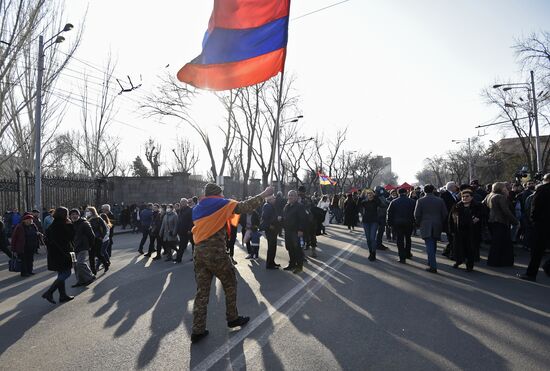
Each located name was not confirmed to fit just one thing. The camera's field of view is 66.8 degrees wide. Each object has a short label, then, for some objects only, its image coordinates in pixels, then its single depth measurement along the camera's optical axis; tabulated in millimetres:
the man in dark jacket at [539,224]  7473
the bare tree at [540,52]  23750
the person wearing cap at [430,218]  8883
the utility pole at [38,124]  17350
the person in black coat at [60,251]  7272
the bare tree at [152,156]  59903
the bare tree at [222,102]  29109
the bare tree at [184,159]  65312
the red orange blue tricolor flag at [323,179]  34469
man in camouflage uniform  5051
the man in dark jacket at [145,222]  13992
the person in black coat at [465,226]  8852
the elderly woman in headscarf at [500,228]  9078
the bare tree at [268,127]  33969
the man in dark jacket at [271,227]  9934
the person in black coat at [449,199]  10719
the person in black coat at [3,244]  11134
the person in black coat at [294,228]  9484
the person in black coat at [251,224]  11828
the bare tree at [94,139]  30750
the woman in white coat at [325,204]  19062
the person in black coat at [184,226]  11752
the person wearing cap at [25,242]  10172
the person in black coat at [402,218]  10039
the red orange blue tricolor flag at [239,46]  8297
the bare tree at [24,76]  18469
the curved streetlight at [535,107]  26484
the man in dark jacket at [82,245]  8648
